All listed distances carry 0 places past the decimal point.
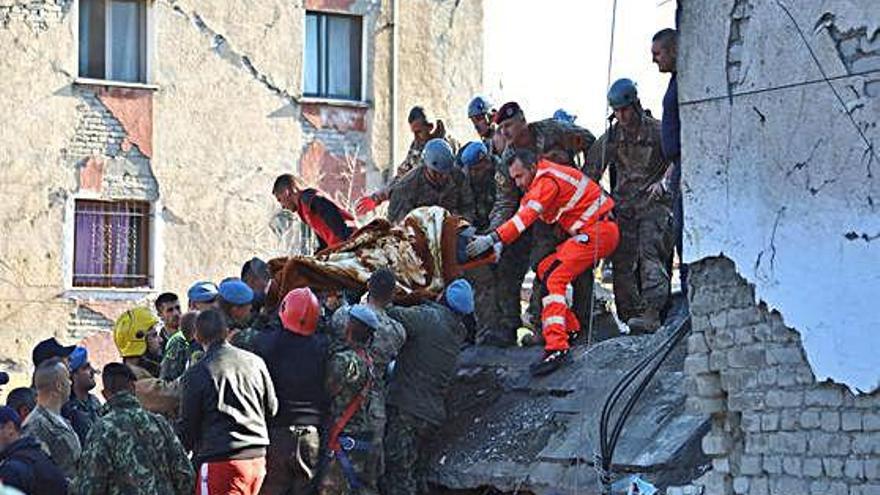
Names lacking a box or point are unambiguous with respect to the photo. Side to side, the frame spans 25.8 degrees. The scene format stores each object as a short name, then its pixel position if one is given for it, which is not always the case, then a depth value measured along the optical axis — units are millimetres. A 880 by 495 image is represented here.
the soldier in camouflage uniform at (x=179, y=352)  12930
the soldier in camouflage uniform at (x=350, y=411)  12602
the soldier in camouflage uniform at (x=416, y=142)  16516
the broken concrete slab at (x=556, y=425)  12180
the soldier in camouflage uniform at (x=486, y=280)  15227
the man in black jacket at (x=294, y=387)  12438
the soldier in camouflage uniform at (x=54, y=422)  11086
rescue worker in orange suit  13875
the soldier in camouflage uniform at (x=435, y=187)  15367
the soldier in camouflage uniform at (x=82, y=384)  13797
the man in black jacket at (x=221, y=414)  11438
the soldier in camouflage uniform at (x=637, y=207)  14062
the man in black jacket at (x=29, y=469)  9359
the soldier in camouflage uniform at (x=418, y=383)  13461
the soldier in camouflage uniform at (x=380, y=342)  12953
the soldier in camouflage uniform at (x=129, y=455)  10156
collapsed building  10195
